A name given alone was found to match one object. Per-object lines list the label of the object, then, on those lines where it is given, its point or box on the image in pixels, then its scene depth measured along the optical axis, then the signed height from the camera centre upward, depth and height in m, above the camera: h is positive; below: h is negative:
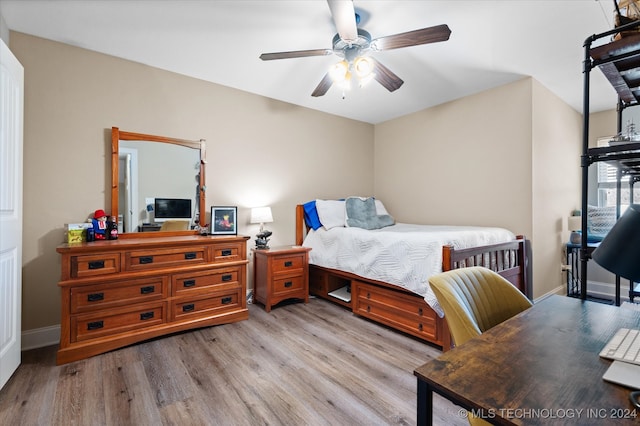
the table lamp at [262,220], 3.45 -0.08
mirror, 2.80 +0.35
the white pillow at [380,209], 4.42 +0.06
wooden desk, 0.58 -0.38
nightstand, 3.23 -0.69
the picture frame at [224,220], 3.12 -0.07
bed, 2.38 -0.49
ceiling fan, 1.86 +1.19
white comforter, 2.40 -0.36
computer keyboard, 0.75 -0.36
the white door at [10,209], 1.83 +0.03
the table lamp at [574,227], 3.60 -0.18
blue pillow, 3.80 -0.03
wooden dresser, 2.19 -0.63
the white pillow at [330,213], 3.68 +0.00
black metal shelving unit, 1.04 +0.55
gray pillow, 3.71 -0.03
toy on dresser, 2.58 -0.12
